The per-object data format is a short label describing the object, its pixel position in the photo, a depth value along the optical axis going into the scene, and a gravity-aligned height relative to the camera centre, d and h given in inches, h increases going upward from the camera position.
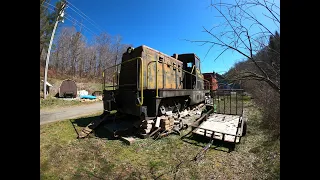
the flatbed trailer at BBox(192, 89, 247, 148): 227.3 -55.0
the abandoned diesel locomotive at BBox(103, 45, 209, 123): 255.1 +1.9
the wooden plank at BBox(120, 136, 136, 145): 221.6 -63.1
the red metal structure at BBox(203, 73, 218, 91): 629.2 +54.4
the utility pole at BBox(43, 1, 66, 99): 666.8 +258.9
